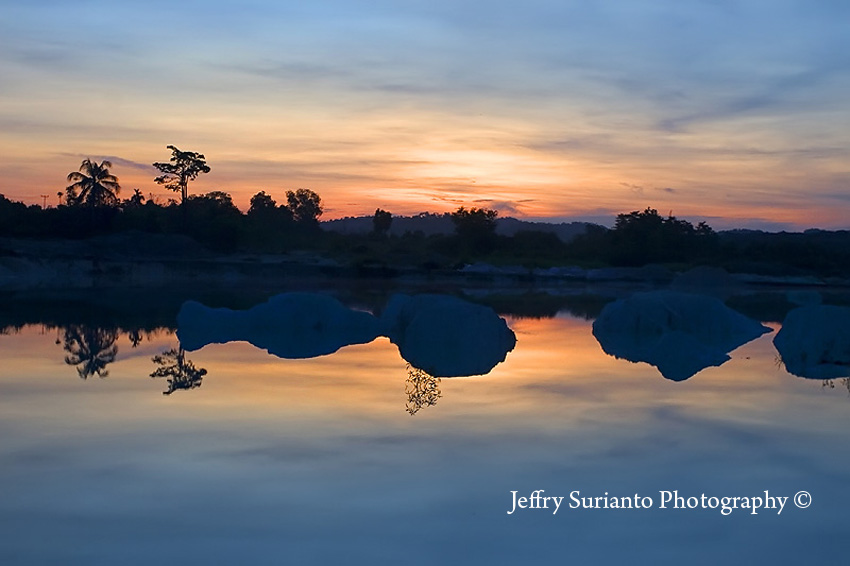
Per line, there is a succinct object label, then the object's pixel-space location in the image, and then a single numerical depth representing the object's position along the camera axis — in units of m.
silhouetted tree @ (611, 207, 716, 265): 58.91
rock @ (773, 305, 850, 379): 14.91
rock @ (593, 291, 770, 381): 17.81
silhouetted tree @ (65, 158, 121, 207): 57.44
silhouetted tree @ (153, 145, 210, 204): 62.06
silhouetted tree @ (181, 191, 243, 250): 57.31
